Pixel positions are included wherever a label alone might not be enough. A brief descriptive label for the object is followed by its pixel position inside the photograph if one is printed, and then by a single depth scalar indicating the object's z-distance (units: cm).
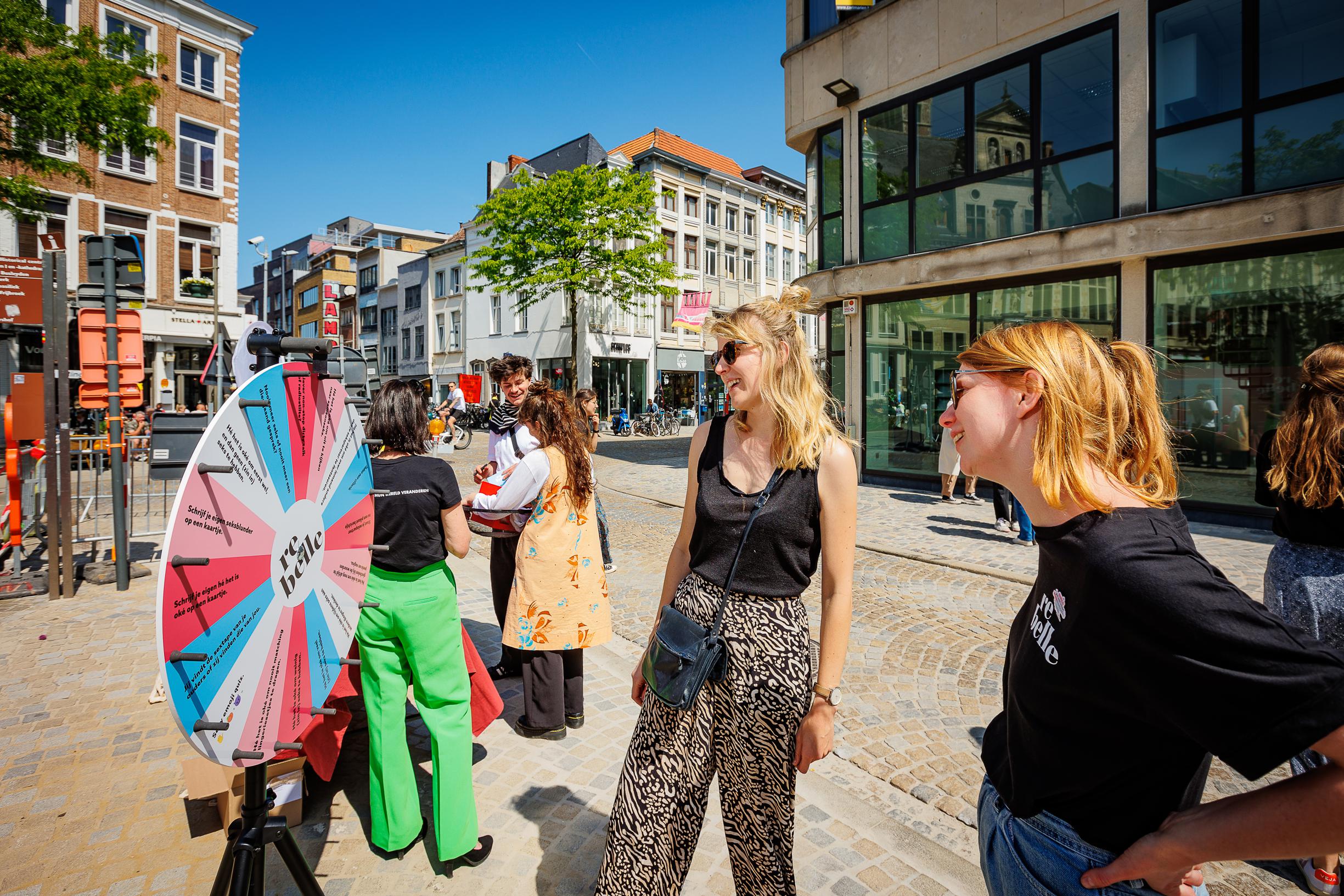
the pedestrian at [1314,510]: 244
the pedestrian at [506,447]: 428
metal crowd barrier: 720
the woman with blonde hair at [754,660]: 192
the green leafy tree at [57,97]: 1174
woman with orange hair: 89
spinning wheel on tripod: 125
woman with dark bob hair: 264
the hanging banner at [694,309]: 2817
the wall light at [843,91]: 1305
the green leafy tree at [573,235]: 2702
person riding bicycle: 2089
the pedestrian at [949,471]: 1044
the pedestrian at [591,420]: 394
